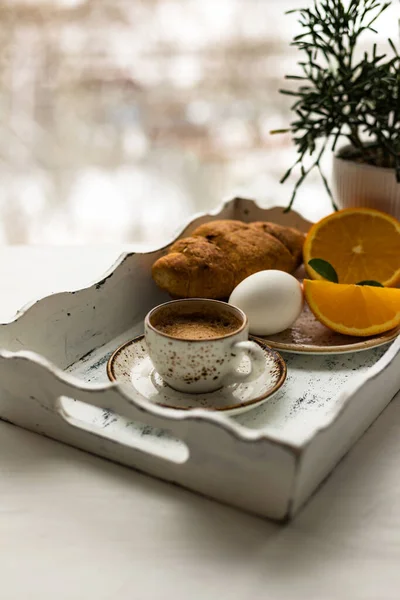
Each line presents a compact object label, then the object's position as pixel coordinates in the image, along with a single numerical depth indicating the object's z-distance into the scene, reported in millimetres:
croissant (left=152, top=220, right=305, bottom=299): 956
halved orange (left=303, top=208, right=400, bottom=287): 1039
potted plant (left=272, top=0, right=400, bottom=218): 1079
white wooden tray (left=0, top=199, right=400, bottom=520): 604
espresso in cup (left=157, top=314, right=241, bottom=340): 780
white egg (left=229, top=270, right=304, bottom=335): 884
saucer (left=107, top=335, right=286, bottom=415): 742
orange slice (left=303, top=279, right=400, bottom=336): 888
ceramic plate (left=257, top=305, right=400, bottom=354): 864
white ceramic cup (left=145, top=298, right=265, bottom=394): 732
